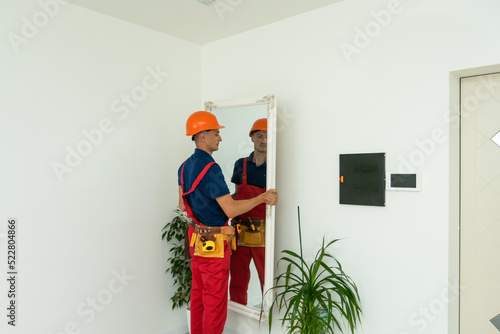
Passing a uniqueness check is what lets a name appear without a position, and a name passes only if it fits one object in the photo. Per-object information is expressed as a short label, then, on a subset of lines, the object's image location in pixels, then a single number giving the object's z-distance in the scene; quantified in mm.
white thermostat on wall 2541
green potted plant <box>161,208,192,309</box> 3562
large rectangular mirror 3000
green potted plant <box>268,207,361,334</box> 2598
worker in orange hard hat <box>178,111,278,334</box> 2775
